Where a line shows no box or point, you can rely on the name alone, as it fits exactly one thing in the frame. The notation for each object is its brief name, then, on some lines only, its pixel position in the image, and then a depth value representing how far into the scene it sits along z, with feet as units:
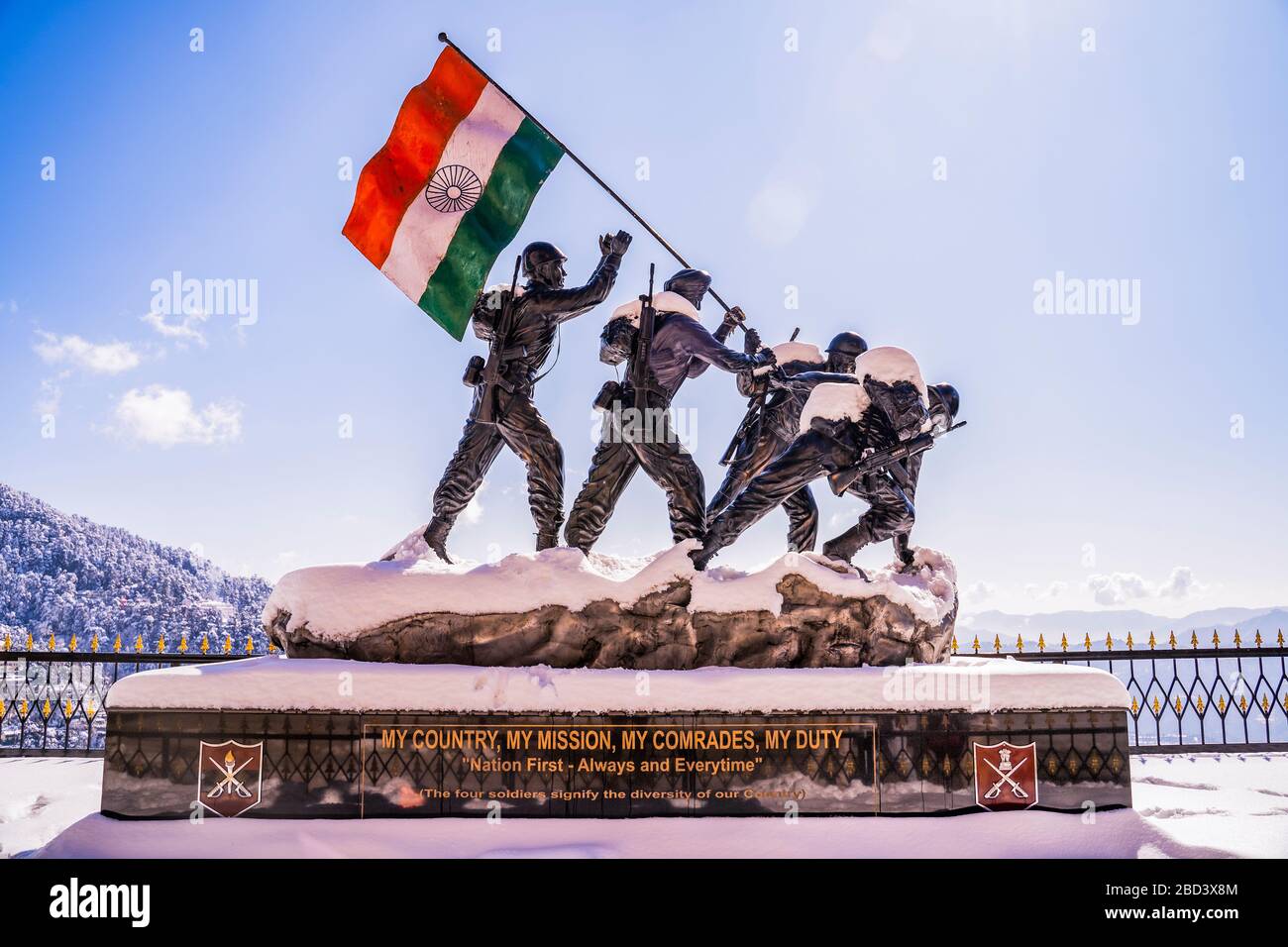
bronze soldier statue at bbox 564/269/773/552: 19.27
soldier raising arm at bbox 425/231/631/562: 19.81
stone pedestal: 15.10
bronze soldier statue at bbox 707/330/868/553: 20.97
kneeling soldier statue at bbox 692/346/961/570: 18.52
